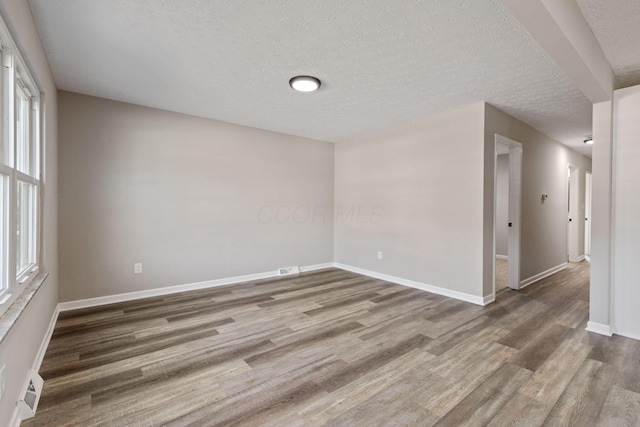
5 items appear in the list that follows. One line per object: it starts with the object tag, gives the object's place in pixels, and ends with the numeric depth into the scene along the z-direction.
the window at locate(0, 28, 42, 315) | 1.50
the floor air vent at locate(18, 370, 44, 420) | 1.56
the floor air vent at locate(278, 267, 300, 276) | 4.87
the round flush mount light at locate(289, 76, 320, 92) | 2.80
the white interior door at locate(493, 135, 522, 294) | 4.11
